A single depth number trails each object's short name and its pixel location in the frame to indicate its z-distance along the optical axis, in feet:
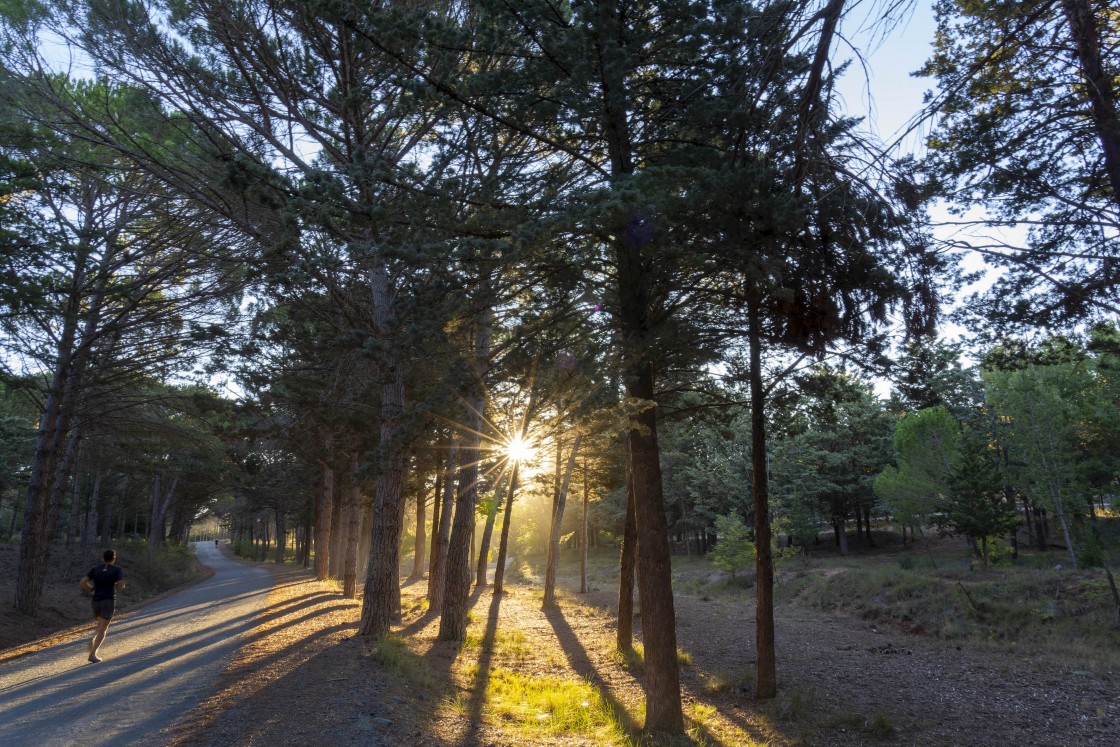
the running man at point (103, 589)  31.71
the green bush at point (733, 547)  94.07
